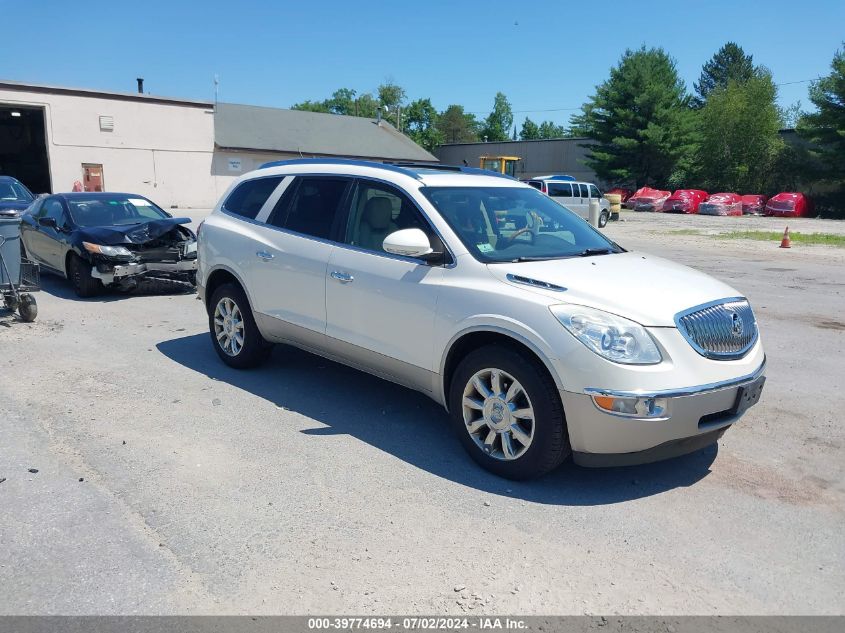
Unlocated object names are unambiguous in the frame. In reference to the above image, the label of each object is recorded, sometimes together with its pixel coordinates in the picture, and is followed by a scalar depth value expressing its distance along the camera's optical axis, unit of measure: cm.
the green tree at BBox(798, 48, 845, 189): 4438
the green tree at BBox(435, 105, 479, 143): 10681
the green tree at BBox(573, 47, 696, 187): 5191
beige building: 3528
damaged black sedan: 997
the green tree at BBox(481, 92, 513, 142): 11262
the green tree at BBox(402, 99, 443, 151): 9350
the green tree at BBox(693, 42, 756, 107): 10681
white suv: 387
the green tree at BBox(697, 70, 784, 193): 5081
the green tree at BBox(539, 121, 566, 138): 13688
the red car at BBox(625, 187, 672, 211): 4744
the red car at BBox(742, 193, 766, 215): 4469
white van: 3141
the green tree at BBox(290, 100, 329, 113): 10575
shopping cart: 823
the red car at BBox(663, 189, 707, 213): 4559
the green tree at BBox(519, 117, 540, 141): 12712
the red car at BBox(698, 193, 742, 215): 4344
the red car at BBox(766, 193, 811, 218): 4278
